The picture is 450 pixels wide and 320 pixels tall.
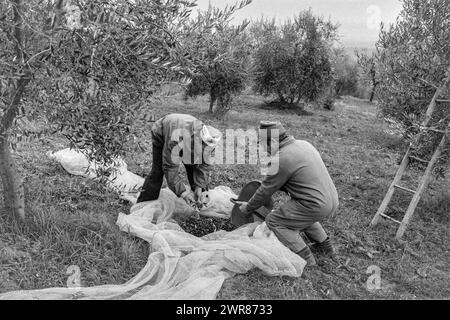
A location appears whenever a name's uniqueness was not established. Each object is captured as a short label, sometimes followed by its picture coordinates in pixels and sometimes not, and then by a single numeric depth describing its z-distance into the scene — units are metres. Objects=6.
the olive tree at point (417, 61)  5.75
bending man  4.84
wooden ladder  5.74
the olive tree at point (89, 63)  2.94
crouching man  4.59
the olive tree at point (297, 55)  15.83
